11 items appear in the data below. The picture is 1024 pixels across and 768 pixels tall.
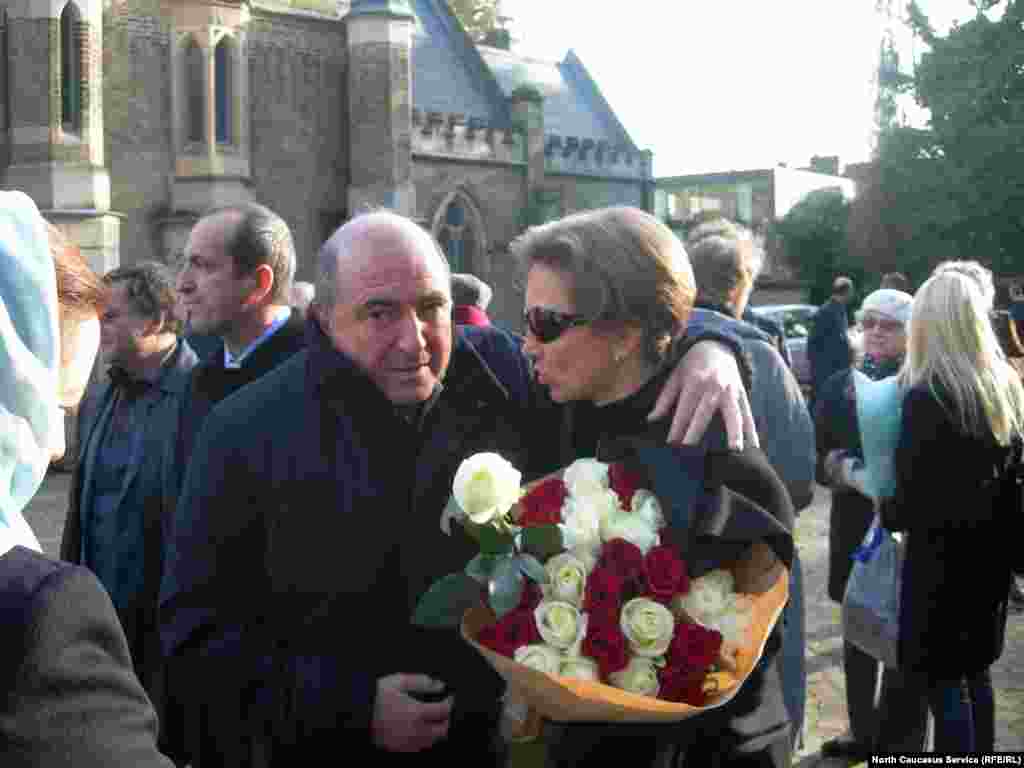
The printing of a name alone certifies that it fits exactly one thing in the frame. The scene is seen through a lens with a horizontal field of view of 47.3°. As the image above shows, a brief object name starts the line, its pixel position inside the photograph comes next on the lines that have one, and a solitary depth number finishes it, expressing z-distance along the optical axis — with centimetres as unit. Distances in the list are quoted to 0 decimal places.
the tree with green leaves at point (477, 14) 4119
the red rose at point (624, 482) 219
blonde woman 406
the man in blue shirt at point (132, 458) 400
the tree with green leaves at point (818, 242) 3597
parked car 2086
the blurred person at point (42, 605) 139
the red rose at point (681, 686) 204
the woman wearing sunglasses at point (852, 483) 491
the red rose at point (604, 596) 205
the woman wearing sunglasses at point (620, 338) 235
